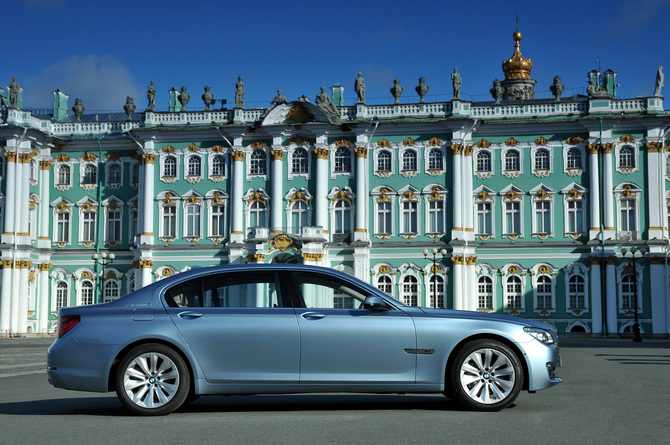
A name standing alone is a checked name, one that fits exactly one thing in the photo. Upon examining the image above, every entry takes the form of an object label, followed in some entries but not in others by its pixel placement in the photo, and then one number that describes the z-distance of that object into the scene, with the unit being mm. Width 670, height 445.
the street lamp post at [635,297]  47422
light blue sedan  10859
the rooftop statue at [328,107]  54938
